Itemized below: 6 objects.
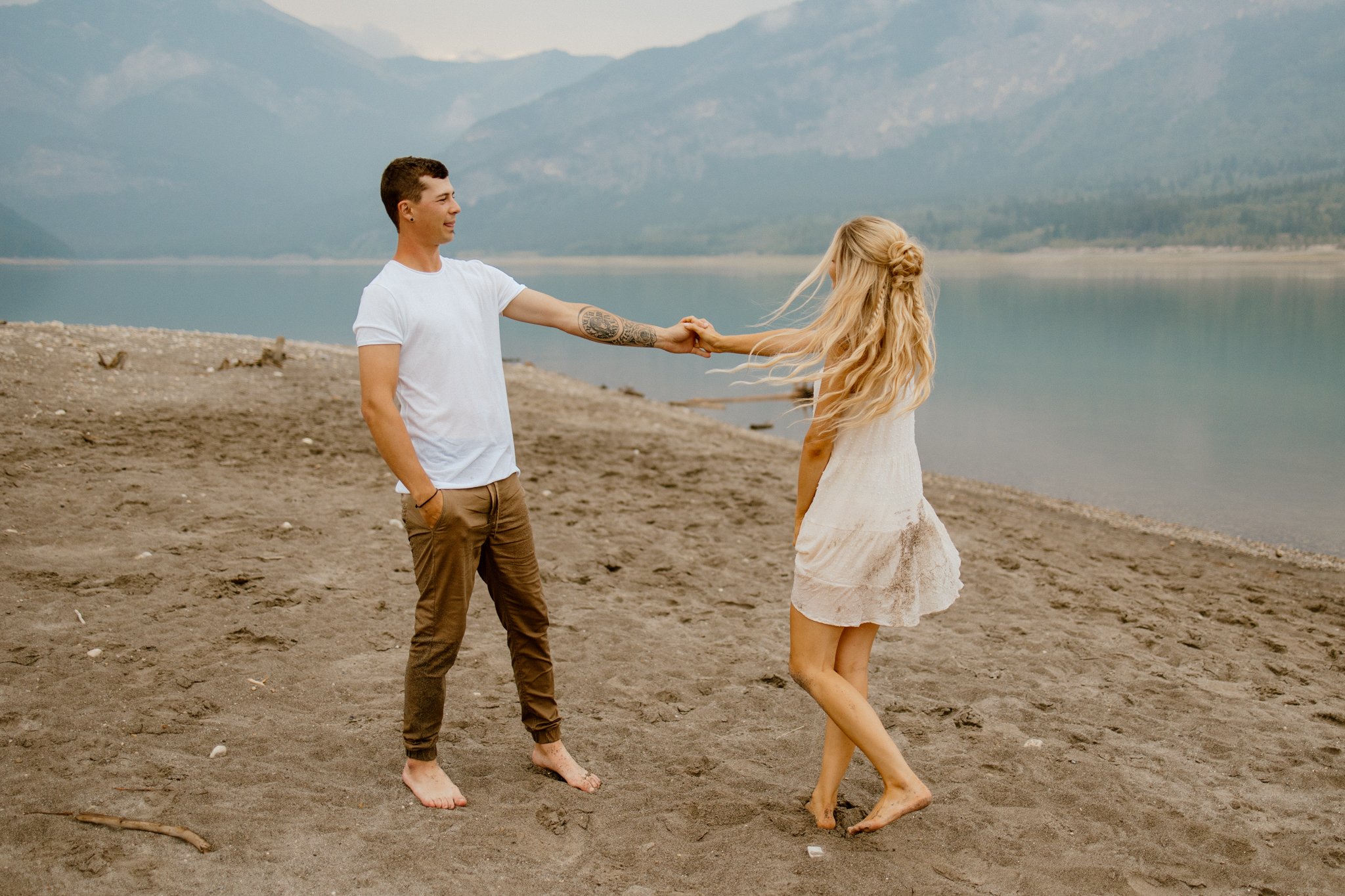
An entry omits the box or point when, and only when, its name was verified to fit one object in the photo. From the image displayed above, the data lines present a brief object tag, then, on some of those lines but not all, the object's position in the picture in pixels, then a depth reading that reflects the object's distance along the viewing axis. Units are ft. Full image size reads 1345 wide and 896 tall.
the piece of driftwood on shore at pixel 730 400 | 68.18
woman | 10.16
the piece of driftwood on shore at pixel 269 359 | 39.07
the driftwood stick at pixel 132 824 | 10.52
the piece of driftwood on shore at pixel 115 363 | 35.35
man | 10.53
